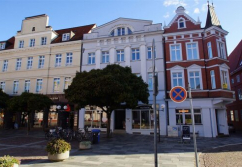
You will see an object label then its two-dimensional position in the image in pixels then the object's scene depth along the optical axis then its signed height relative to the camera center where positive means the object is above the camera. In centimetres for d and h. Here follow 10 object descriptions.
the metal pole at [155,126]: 609 -43
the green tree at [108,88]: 1498 +220
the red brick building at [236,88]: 3091 +462
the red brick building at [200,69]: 1894 +506
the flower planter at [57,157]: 865 -205
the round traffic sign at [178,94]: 656 +75
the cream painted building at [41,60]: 2467 +784
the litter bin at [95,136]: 1390 -171
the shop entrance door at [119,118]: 2231 -48
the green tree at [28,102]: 1898 +125
